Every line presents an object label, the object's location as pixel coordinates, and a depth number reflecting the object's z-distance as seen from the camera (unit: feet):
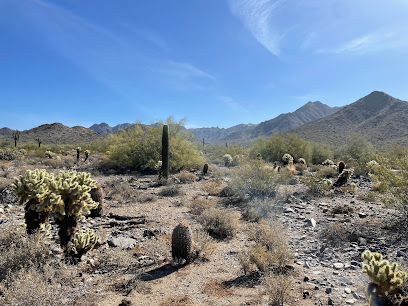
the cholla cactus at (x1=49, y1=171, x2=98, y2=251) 16.22
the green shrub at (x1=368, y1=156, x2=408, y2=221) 21.48
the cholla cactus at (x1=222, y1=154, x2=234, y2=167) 90.58
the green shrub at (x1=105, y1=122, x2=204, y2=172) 66.54
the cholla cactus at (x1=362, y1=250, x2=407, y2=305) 10.08
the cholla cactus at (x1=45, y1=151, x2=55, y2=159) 90.56
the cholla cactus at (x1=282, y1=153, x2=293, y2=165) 68.49
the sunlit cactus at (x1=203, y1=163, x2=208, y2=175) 62.49
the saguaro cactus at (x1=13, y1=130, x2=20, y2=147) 131.07
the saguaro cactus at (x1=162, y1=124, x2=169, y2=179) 51.85
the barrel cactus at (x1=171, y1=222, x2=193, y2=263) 17.44
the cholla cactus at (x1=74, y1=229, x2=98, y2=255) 16.92
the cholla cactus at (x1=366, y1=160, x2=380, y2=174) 23.64
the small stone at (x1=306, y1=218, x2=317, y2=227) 24.69
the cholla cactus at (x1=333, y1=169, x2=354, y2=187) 42.67
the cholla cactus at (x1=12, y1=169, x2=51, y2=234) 16.24
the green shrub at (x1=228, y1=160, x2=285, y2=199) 34.91
